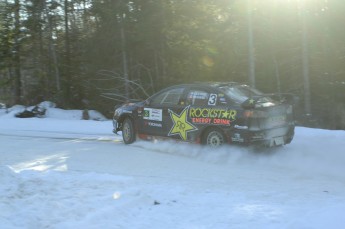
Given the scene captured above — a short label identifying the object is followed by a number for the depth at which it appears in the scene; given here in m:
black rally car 9.17
